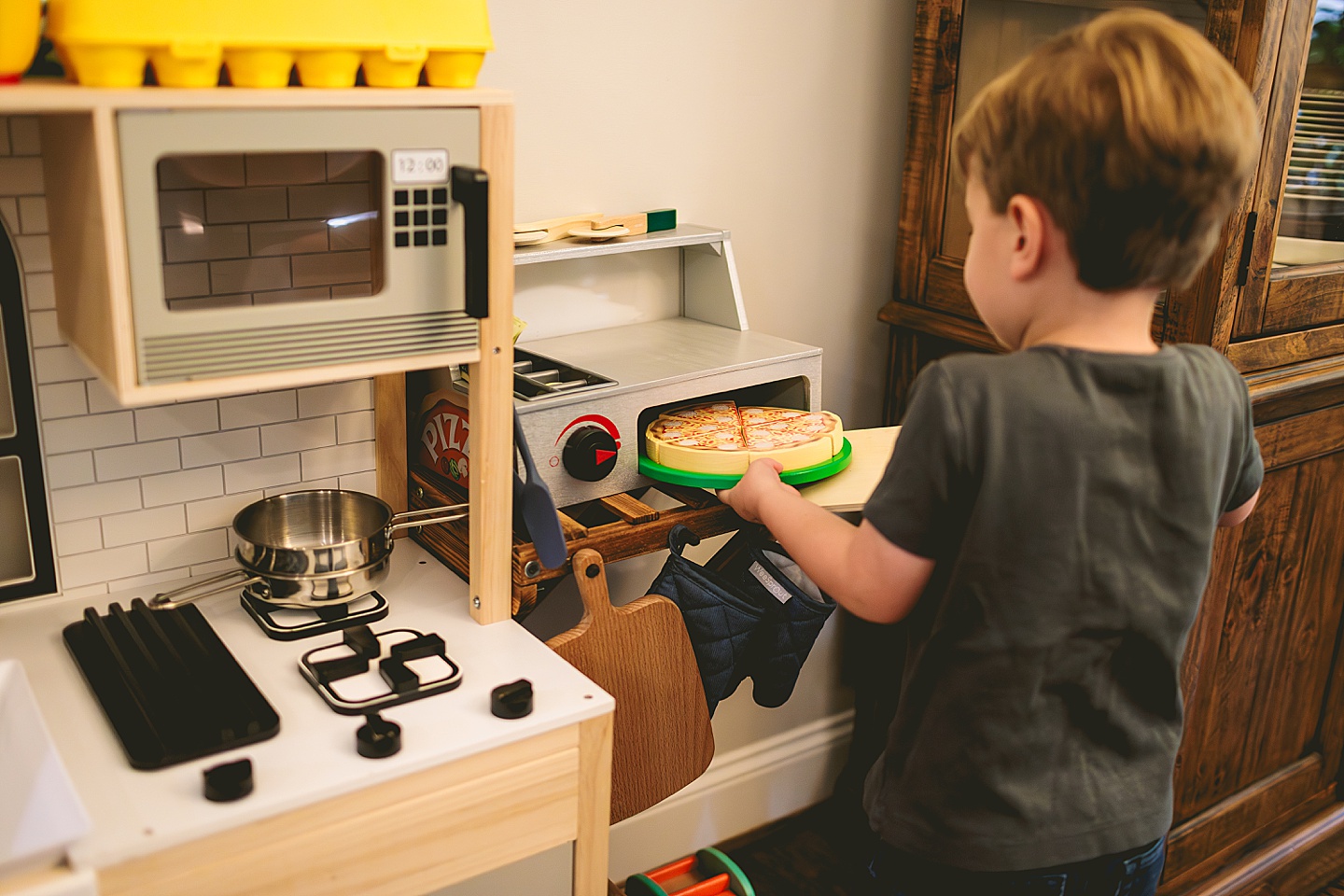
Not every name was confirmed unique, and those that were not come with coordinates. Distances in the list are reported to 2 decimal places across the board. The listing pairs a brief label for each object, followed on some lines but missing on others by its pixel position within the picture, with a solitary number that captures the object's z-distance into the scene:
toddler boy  0.94
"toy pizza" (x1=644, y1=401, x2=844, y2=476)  1.50
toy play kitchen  1.03
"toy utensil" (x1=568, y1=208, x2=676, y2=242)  1.66
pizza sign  1.47
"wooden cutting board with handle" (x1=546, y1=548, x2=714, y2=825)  1.44
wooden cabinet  1.67
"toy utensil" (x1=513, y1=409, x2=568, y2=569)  1.33
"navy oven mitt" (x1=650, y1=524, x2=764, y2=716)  1.50
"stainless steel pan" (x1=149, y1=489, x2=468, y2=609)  1.33
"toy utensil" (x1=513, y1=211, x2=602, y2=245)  1.60
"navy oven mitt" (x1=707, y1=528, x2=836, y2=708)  1.53
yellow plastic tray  0.99
